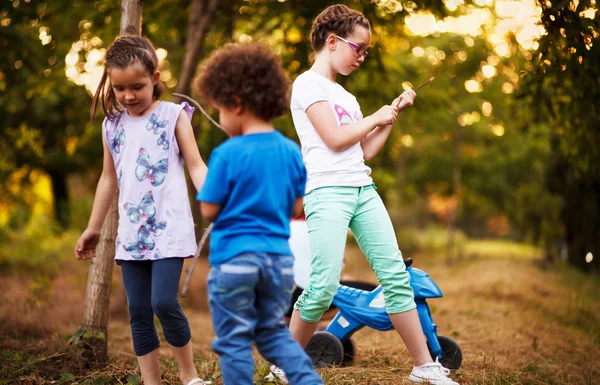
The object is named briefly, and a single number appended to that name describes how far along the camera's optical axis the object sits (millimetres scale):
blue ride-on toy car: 3486
